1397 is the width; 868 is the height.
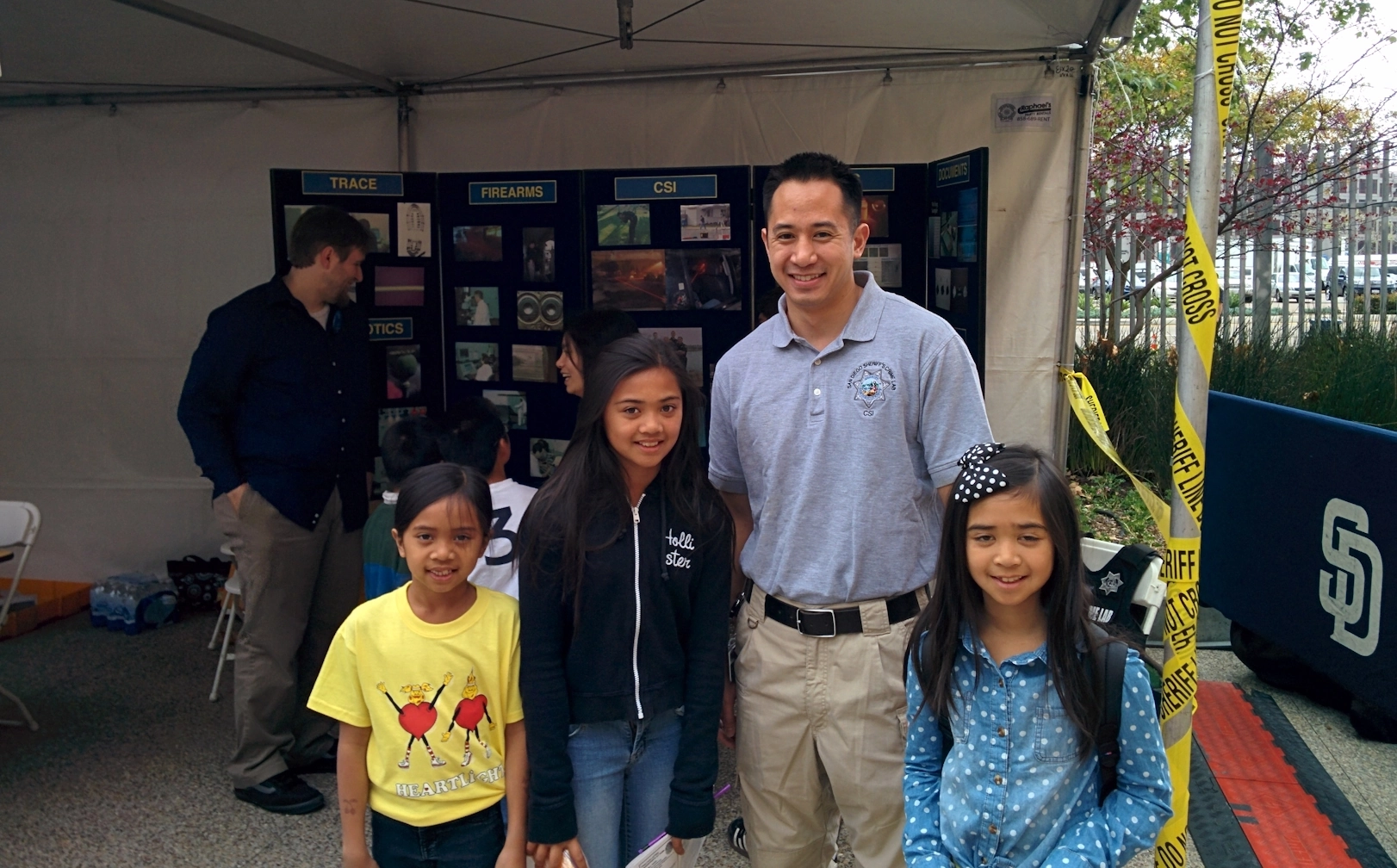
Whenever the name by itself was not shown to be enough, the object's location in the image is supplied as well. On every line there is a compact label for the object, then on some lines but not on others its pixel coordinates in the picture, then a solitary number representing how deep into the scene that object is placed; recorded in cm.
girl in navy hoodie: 212
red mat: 342
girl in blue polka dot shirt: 182
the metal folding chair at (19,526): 448
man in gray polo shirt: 219
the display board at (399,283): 477
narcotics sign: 482
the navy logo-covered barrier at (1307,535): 259
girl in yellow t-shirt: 222
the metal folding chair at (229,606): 466
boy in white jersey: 278
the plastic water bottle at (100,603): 561
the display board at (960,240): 419
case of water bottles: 556
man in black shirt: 371
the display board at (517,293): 492
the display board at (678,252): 480
